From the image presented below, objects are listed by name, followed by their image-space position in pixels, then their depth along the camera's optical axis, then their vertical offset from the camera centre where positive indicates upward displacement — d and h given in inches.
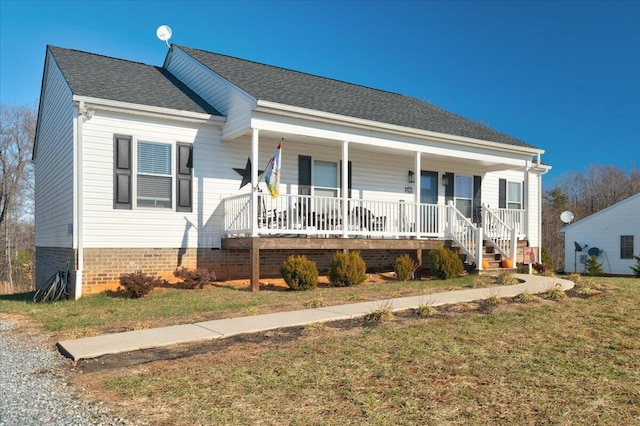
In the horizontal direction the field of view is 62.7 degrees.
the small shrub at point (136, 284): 433.6 -42.3
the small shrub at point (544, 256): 801.7 -30.4
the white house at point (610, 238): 1109.1 -2.3
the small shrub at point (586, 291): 394.3 -41.6
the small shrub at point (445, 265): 543.2 -30.2
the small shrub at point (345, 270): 496.4 -33.8
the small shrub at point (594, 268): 1037.8 -62.2
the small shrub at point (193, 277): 476.3 -39.0
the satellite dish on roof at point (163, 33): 689.0 +263.7
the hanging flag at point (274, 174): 485.1 +56.5
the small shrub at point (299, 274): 468.8 -35.2
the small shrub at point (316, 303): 362.4 -48.1
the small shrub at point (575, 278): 479.3 -39.7
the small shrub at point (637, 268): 962.9 -59.9
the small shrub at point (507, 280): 465.1 -39.4
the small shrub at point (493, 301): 349.7 -43.8
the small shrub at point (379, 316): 305.4 -47.3
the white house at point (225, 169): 487.2 +70.6
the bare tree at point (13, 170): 1268.5 +153.8
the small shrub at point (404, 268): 544.4 -34.0
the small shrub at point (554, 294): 373.1 -41.6
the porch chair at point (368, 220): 557.9 +16.7
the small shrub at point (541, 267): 638.7 -38.1
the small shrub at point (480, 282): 459.2 -41.6
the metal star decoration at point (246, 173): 561.9 +65.4
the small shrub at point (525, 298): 358.4 -42.4
